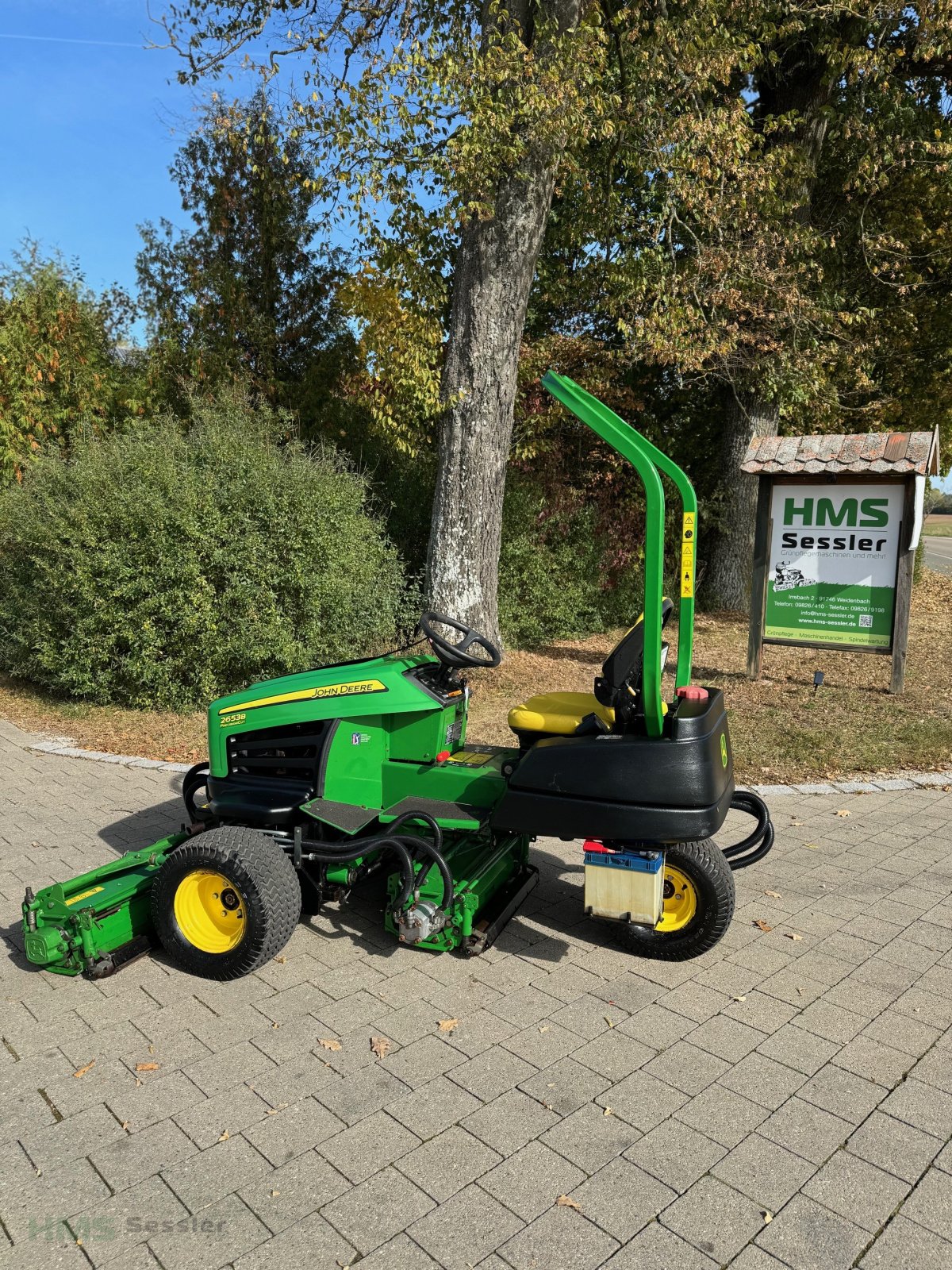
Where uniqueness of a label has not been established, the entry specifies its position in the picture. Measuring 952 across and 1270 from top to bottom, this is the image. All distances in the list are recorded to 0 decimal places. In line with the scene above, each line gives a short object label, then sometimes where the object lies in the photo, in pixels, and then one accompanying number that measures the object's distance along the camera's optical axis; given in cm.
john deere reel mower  322
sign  812
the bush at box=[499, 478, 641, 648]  1070
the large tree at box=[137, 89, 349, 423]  1117
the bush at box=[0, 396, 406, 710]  743
